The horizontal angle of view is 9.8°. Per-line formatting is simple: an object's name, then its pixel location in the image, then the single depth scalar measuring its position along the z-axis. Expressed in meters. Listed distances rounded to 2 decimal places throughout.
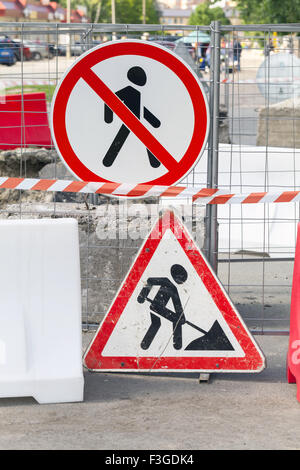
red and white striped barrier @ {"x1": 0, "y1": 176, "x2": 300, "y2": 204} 10.85
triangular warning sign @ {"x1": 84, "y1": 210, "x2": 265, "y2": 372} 10.27
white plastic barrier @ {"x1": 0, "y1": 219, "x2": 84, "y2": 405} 9.88
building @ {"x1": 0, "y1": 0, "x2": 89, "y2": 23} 173.81
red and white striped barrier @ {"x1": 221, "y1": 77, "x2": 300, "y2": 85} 12.18
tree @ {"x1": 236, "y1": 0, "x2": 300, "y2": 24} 49.40
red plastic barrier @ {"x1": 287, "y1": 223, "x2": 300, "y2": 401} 10.17
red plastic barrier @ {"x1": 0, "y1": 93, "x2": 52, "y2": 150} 23.25
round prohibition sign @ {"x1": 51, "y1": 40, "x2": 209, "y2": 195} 10.93
